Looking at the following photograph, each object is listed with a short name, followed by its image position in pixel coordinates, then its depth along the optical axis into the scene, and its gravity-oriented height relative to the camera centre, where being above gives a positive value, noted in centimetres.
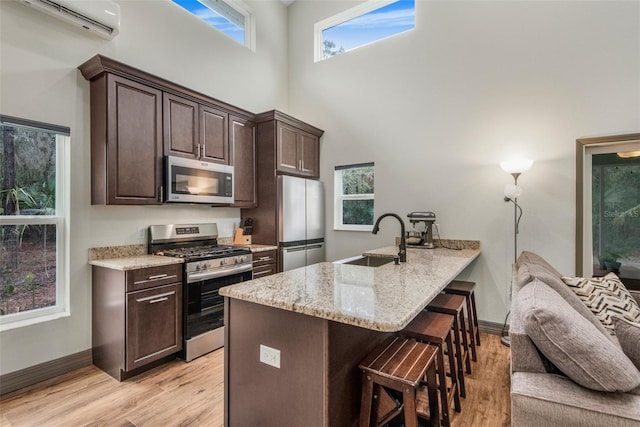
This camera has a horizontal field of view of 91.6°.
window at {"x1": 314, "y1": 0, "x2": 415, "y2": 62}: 411 +267
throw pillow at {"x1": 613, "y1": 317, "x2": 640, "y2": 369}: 133 -55
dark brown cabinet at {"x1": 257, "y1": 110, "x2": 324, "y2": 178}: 392 +93
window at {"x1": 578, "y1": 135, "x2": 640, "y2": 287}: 297 +2
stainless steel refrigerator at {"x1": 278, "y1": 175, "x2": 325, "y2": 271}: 388 -12
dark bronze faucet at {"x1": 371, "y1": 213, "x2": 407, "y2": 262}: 244 -32
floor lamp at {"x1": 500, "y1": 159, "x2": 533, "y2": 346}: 307 +22
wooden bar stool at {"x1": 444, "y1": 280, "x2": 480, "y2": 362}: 275 -74
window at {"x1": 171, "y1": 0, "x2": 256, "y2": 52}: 385 +263
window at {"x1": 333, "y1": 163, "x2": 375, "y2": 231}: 435 +23
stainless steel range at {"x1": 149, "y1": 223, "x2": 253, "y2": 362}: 282 -60
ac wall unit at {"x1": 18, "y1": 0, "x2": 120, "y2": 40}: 239 +162
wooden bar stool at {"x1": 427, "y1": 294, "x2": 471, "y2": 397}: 221 -79
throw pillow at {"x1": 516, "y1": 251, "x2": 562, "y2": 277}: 240 -39
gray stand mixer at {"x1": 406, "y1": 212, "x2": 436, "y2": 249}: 356 -22
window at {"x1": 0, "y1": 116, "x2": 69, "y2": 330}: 238 -6
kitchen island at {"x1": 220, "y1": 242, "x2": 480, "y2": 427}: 132 -61
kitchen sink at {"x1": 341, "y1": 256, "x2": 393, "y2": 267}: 275 -45
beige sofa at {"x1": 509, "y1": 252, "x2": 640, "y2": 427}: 112 -64
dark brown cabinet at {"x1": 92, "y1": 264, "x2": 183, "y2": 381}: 244 -87
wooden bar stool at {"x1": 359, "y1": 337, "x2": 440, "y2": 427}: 135 -73
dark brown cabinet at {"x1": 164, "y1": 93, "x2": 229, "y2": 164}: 304 +87
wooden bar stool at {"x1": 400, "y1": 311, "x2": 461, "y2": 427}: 178 -72
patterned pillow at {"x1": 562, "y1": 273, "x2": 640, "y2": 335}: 191 -57
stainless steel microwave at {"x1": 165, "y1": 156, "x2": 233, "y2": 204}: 299 +33
